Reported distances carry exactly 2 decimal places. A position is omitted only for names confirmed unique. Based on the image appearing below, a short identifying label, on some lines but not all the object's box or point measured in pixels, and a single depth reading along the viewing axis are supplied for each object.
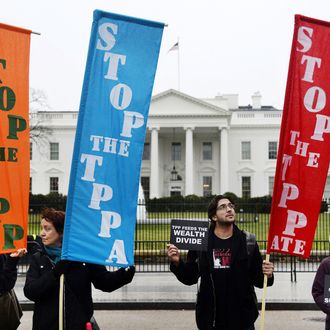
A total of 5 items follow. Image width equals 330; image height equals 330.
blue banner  4.80
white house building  70.50
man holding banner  4.91
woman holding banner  4.45
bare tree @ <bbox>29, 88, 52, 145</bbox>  63.03
